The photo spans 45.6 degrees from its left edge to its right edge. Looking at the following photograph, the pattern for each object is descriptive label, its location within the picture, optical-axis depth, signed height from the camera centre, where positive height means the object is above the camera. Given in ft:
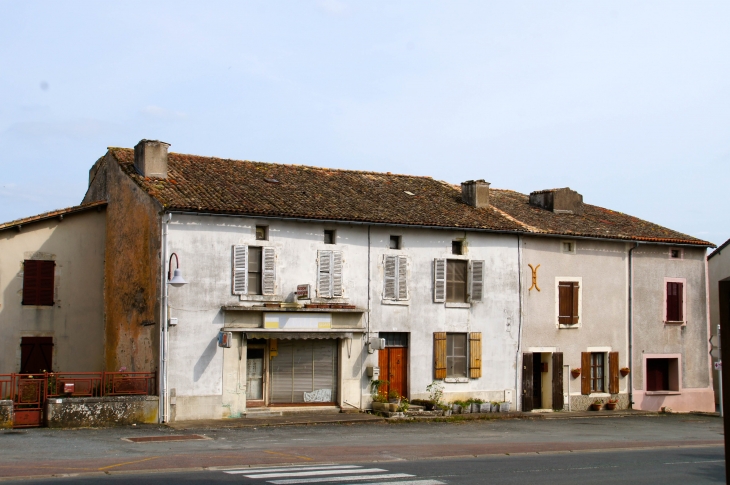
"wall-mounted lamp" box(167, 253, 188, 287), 68.85 +3.85
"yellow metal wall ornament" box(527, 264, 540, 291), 93.71 +5.67
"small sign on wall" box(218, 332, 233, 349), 74.54 -1.02
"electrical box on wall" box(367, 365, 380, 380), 83.41 -4.08
